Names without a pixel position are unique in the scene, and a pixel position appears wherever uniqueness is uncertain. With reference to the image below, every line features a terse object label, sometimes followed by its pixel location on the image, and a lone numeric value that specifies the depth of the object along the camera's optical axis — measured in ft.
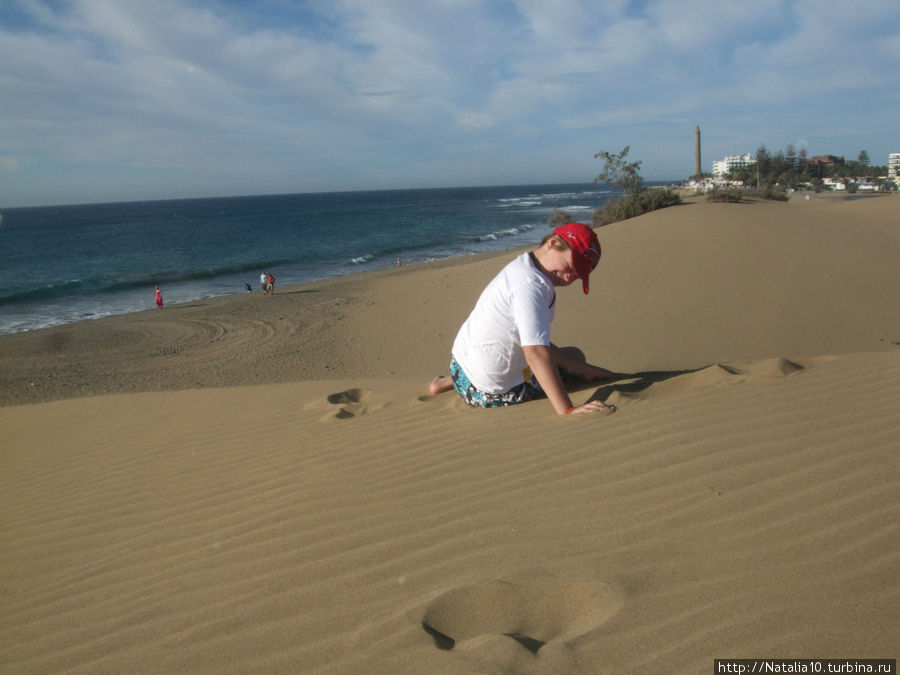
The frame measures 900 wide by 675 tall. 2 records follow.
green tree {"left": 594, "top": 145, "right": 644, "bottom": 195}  80.95
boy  11.66
